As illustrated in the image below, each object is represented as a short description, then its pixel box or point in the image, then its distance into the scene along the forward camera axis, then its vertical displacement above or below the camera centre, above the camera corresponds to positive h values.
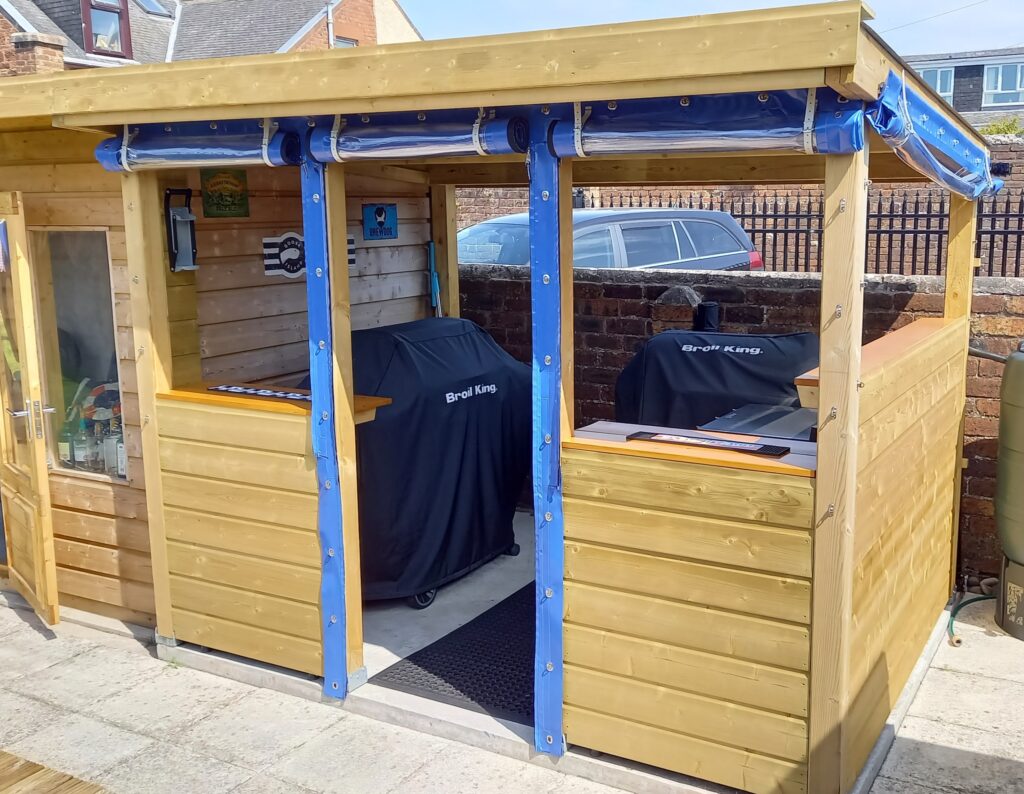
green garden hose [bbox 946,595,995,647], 5.33 -1.95
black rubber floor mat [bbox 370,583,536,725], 4.64 -1.93
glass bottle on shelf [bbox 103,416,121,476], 5.55 -0.95
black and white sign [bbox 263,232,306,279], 5.73 +0.06
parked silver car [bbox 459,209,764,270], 8.48 +0.14
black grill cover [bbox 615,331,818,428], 5.58 -0.64
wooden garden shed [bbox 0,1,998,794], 3.40 -0.63
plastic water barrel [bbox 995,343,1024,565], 5.20 -1.09
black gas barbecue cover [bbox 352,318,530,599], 5.56 -1.04
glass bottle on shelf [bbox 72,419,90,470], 5.71 -0.97
